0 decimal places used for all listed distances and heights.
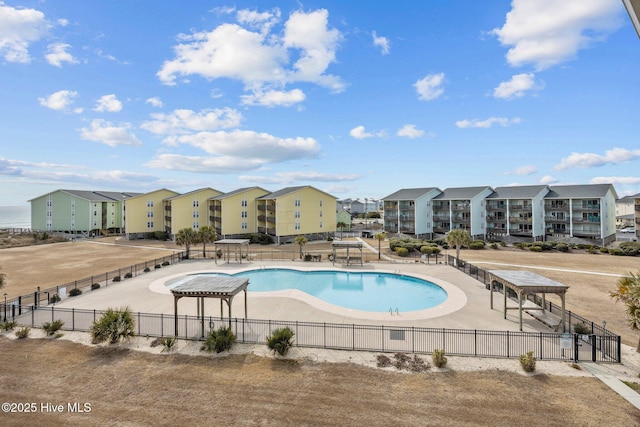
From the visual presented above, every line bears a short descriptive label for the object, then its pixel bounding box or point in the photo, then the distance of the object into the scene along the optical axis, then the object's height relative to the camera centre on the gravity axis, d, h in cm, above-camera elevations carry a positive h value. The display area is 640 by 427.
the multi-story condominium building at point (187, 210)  6378 +153
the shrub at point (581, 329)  1618 -619
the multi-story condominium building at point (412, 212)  6962 +52
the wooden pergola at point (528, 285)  1712 -409
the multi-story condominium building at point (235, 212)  6094 +92
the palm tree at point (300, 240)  4294 -338
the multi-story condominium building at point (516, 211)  6103 +27
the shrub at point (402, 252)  4612 -559
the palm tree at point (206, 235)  4206 -248
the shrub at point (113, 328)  1603 -569
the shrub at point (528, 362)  1312 -636
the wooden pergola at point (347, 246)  3728 -370
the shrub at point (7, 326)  1747 -598
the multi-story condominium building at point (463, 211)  6575 +57
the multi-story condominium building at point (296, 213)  5862 +49
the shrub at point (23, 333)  1669 -611
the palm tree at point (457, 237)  3878 -298
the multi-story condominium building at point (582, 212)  5616 +2
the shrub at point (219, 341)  1505 -607
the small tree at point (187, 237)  4147 -265
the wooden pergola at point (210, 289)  1702 -404
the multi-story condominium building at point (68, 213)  7356 +149
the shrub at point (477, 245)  5269 -538
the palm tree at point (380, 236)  4261 -295
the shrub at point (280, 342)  1455 -594
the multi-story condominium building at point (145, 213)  6506 +104
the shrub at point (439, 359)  1352 -634
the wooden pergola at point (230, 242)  3905 -321
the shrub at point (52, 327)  1706 -594
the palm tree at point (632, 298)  1365 -396
